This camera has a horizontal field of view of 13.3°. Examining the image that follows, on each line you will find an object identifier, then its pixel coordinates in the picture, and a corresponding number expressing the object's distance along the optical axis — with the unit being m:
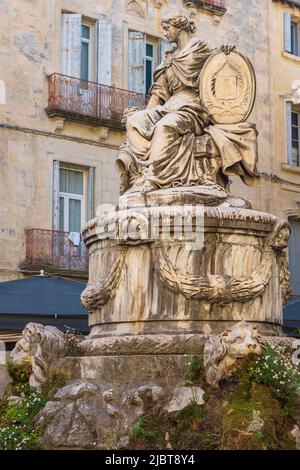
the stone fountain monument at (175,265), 10.24
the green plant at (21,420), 10.24
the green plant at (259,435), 9.02
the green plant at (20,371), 11.64
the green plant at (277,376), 9.68
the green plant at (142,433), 9.73
